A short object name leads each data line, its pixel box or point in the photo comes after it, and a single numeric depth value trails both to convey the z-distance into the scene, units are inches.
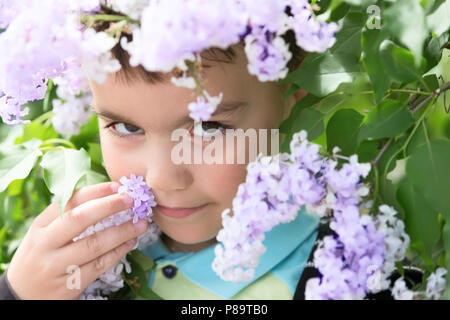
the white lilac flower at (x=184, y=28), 22.6
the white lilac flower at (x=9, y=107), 33.7
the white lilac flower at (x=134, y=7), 26.2
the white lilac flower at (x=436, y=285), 28.1
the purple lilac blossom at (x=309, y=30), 26.6
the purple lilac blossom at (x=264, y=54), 25.6
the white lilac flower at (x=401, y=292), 27.4
